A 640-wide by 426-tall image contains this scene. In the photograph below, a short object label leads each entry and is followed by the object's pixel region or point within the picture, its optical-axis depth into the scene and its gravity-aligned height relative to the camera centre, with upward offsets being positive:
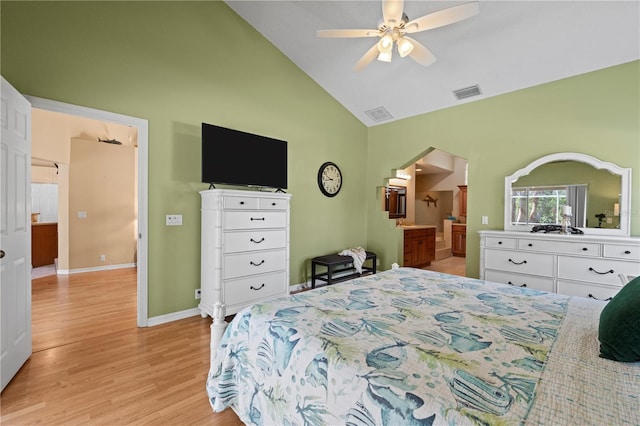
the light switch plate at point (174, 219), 3.05 -0.11
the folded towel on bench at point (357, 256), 4.42 -0.69
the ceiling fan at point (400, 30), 2.18 +1.54
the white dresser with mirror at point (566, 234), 2.87 -0.23
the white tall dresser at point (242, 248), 2.92 -0.41
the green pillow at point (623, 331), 0.98 -0.42
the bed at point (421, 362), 0.82 -0.54
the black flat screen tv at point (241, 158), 3.04 +0.61
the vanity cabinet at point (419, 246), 5.51 -0.70
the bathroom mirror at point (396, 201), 6.13 +0.25
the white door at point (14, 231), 1.89 -0.17
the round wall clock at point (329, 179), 4.51 +0.53
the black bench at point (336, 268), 4.07 -0.92
